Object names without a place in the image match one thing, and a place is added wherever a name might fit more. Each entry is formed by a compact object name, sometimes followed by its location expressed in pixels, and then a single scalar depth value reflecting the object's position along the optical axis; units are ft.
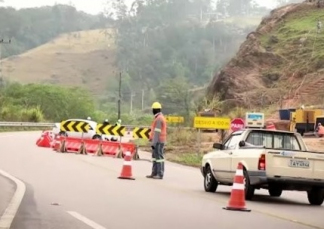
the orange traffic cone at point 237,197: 44.11
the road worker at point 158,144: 68.74
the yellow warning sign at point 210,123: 104.63
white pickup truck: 49.78
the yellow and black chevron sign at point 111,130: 112.47
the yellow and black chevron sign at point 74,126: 122.93
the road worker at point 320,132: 137.90
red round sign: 103.86
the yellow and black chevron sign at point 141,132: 103.78
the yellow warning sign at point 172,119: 142.31
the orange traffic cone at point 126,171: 65.63
